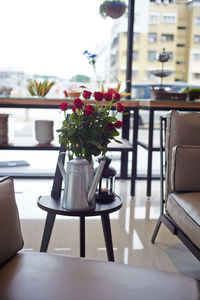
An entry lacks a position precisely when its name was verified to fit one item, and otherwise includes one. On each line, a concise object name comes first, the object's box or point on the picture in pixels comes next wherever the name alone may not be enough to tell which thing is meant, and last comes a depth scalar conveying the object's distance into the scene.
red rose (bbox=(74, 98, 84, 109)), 1.42
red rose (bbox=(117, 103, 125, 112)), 1.51
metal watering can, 1.44
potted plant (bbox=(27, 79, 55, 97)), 3.29
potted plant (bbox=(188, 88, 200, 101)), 3.37
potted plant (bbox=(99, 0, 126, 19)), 3.66
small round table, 1.45
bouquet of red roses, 1.40
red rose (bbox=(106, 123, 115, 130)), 1.44
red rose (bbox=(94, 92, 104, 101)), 1.46
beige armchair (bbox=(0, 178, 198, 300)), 0.94
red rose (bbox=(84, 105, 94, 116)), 1.40
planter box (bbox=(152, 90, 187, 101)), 3.29
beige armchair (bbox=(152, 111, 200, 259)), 1.73
